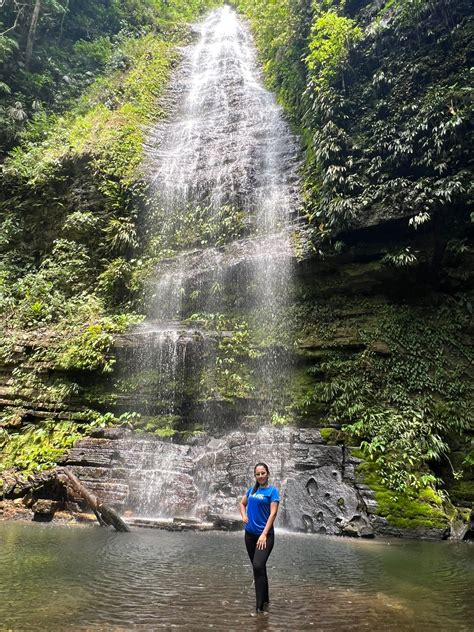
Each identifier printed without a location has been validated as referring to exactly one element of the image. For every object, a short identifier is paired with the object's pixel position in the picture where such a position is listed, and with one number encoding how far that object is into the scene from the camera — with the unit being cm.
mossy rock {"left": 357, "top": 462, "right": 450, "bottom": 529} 781
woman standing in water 338
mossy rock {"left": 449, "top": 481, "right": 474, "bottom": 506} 901
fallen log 704
